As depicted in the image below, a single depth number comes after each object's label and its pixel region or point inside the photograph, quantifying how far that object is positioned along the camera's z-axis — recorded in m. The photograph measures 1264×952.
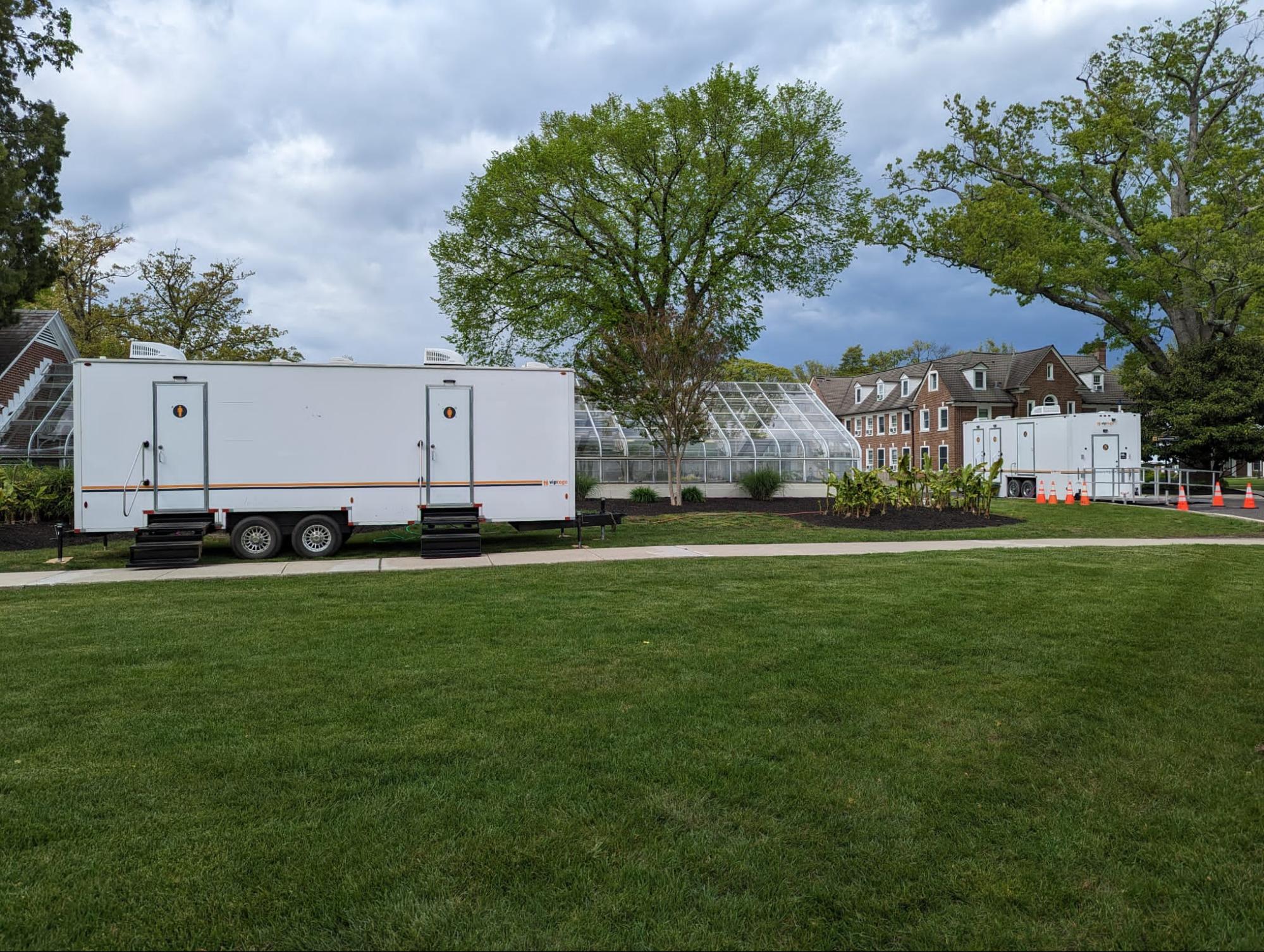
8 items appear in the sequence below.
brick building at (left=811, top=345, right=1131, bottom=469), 53.12
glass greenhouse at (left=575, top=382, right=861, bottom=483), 25.48
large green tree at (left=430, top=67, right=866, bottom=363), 29.09
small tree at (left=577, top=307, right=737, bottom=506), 22.58
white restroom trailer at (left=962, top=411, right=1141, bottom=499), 27.39
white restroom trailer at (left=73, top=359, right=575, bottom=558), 12.66
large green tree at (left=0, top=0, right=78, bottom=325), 21.91
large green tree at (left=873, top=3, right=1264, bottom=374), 32.69
